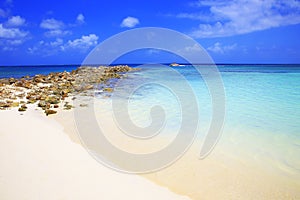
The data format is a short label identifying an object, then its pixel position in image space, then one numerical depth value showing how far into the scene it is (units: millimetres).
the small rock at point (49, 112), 6979
